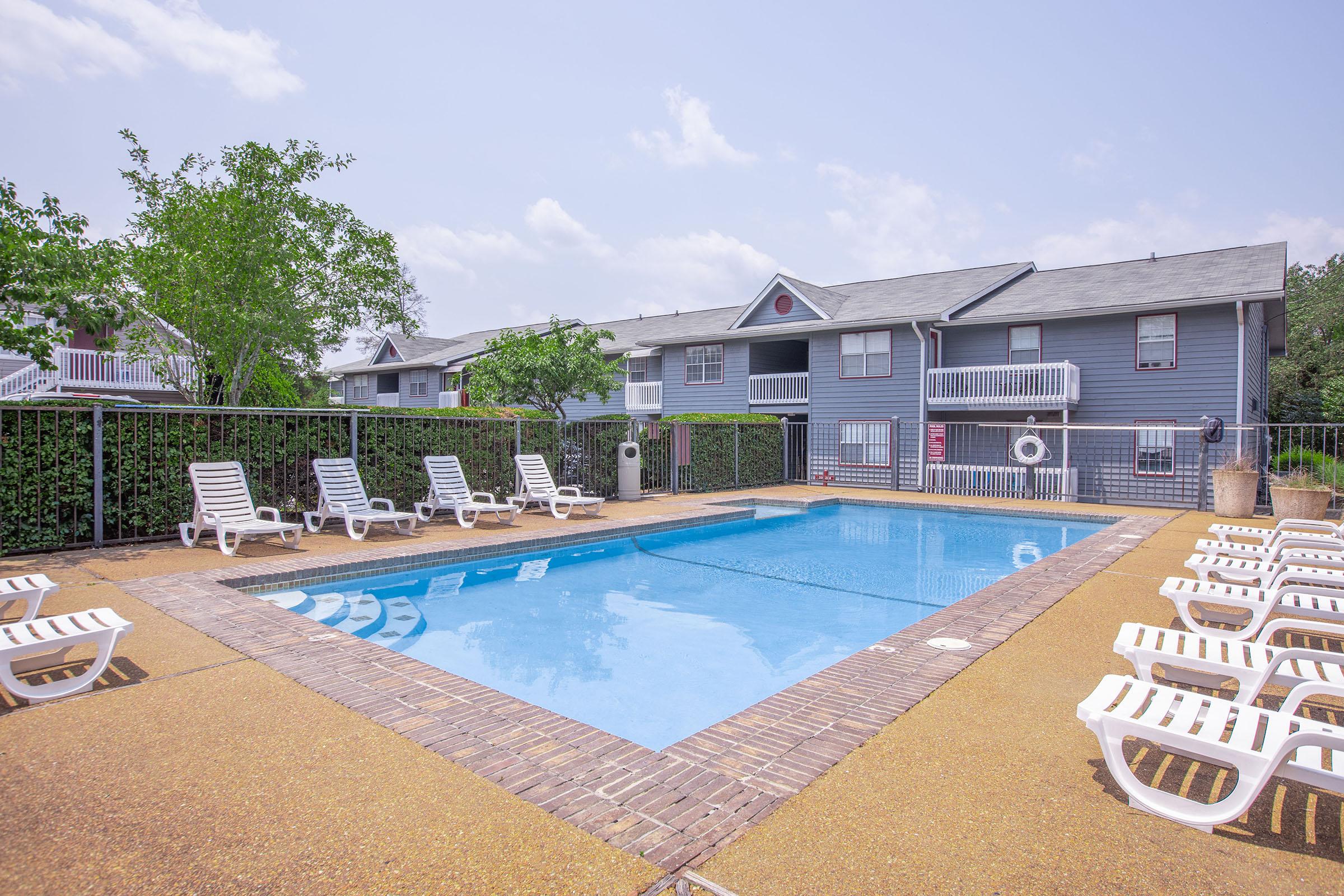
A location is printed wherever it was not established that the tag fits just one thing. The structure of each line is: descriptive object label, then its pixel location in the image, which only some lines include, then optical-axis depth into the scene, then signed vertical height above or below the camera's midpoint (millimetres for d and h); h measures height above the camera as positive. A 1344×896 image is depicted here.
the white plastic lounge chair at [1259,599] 4590 -1082
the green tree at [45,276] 8305 +1956
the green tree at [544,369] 18719 +1808
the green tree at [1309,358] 27000 +3073
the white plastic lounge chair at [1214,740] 2434 -1073
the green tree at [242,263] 12734 +3338
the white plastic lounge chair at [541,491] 12203 -911
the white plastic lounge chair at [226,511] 8281 -854
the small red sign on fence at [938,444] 19016 -167
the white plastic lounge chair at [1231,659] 3334 -1082
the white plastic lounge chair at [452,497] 11016 -906
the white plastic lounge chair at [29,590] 4602 -957
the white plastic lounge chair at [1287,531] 7738 -1093
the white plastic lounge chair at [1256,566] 5602 -1053
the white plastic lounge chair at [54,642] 3754 -1062
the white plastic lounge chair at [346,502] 9586 -858
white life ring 16656 -315
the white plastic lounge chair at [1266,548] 6805 -1067
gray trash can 15141 -700
